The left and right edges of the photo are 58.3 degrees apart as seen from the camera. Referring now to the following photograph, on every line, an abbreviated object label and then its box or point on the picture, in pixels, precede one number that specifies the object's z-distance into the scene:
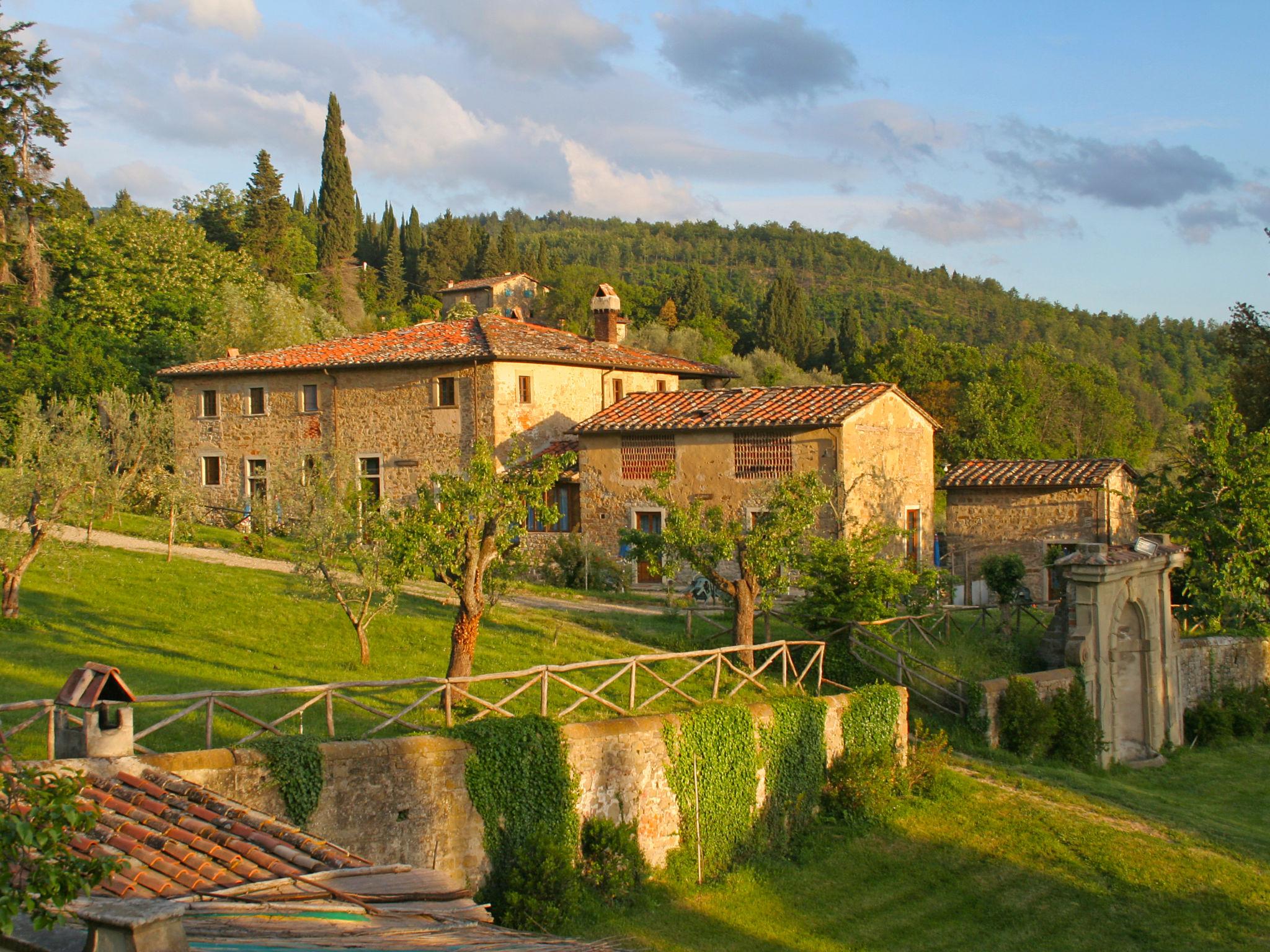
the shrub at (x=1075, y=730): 19.69
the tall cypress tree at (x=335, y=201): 71.00
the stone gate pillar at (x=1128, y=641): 20.55
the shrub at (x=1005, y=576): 22.42
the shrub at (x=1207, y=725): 23.03
